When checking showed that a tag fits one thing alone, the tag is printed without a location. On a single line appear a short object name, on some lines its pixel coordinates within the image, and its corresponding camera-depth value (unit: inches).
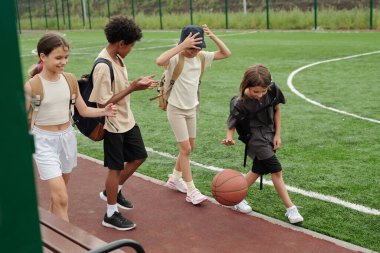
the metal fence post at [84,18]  1846.7
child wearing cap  231.5
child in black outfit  213.9
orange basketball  211.8
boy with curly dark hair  199.8
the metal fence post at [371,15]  1057.5
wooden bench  142.9
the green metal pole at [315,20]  1192.5
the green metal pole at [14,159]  64.2
